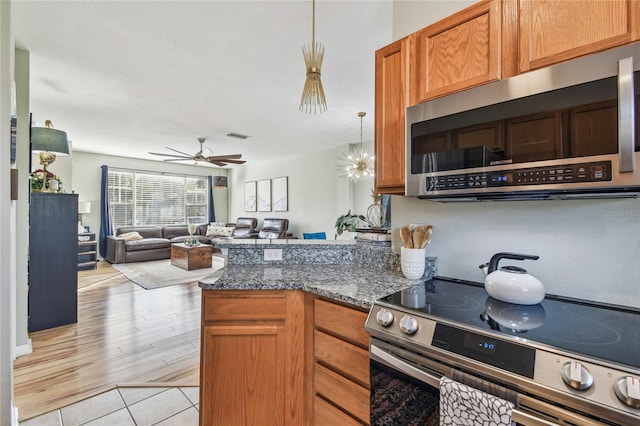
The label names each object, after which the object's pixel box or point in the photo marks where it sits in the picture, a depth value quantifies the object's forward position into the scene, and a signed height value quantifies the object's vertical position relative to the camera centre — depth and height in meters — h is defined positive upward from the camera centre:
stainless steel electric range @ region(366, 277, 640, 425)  0.68 -0.39
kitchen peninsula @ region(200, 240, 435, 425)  1.40 -0.68
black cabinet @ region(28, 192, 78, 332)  2.88 -0.49
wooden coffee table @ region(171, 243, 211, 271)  5.55 -0.86
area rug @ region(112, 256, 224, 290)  4.69 -1.10
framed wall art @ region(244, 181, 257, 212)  8.49 +0.50
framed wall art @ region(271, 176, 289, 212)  7.53 +0.52
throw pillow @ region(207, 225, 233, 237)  7.93 -0.50
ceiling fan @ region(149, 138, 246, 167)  5.18 +0.99
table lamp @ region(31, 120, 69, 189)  2.81 +0.70
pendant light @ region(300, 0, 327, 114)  1.51 +0.71
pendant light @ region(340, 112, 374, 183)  4.58 +0.76
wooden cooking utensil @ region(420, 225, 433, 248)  1.54 -0.13
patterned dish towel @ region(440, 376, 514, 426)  0.77 -0.53
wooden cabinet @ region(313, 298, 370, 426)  1.22 -0.68
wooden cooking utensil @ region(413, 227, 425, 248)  1.56 -0.13
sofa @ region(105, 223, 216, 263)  6.24 -0.66
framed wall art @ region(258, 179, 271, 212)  8.05 +0.50
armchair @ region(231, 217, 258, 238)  7.61 -0.41
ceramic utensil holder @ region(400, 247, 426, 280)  1.53 -0.26
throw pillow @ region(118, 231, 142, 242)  6.49 -0.53
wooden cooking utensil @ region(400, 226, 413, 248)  1.60 -0.13
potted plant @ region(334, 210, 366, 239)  4.61 -0.18
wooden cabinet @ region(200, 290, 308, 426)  1.41 -0.71
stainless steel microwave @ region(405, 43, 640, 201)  0.92 +0.29
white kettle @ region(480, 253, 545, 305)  1.11 -0.29
